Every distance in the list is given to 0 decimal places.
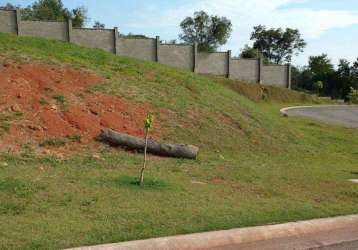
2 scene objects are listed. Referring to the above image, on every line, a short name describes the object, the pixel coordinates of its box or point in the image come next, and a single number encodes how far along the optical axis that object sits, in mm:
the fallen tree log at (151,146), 9805
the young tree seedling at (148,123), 7030
